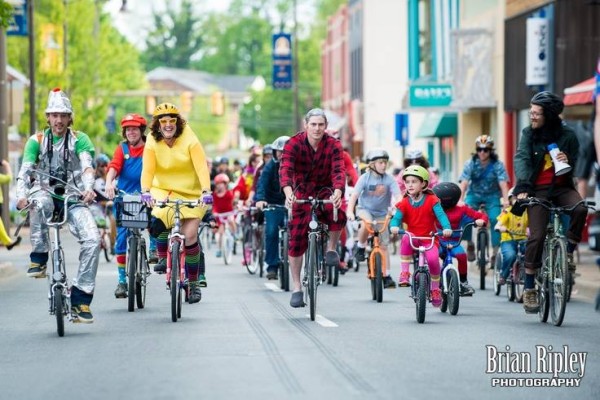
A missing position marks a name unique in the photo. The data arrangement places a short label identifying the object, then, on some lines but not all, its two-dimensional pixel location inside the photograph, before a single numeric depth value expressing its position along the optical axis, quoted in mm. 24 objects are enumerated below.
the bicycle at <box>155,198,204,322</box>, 15328
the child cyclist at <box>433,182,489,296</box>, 17625
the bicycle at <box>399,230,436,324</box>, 15297
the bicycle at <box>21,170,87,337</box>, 14023
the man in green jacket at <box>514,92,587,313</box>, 15453
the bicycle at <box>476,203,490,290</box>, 20938
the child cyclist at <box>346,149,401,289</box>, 20094
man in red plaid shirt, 15758
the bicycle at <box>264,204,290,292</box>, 20797
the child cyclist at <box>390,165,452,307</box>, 16156
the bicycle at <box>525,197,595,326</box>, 14859
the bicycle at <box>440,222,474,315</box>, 16078
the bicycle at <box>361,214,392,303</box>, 18344
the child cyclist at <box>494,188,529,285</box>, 18594
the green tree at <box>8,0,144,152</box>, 59500
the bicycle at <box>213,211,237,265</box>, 28938
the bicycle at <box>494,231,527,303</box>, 18078
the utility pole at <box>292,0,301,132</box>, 78250
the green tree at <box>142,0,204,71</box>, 163375
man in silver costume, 14461
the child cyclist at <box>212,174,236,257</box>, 29484
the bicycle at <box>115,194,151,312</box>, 16203
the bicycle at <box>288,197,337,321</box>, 15461
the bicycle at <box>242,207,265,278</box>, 24609
